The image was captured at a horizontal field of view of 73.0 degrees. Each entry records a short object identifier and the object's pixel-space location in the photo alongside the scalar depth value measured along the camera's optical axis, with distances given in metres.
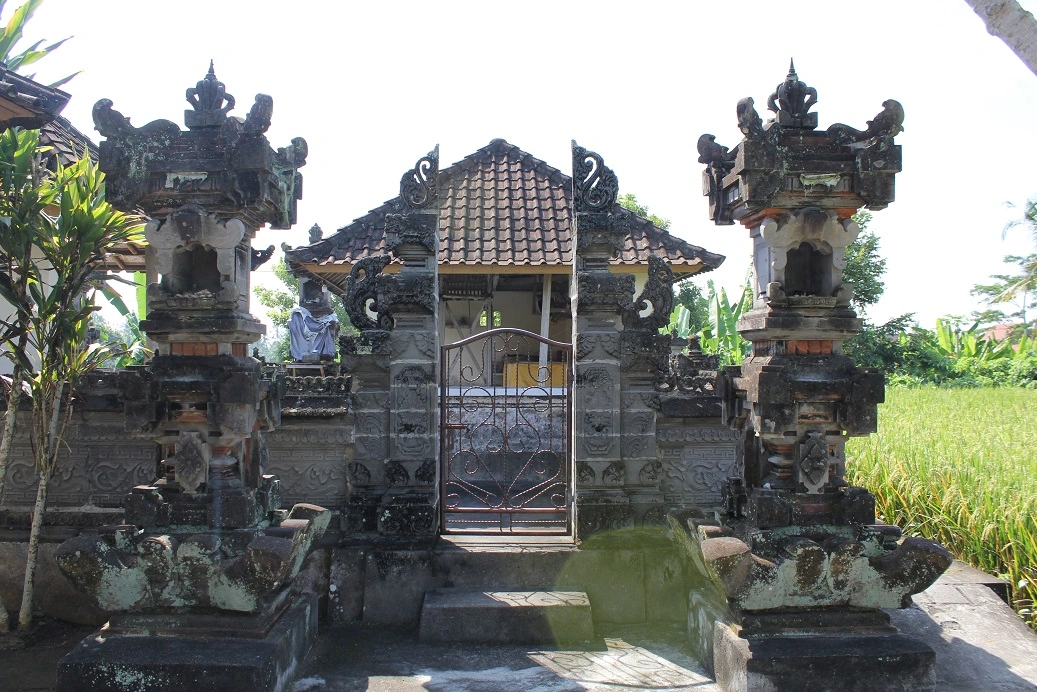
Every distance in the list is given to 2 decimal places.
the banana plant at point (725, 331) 14.41
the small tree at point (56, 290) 4.59
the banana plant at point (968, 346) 20.95
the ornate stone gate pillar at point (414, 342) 5.43
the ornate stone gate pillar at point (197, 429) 4.04
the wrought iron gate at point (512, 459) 5.73
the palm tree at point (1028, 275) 24.71
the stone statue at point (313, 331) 10.94
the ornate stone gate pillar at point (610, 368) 5.42
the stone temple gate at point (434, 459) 4.06
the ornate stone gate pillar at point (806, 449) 4.00
